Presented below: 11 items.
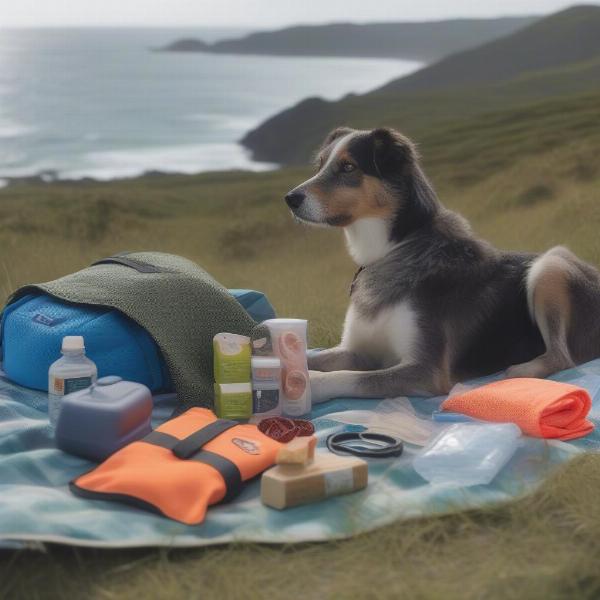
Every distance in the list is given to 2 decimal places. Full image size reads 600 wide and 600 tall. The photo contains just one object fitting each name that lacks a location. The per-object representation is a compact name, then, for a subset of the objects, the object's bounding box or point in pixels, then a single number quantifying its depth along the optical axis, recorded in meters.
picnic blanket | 2.85
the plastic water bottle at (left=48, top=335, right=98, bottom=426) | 3.81
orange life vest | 3.04
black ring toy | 3.53
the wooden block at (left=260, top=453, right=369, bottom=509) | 3.08
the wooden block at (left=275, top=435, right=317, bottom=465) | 3.10
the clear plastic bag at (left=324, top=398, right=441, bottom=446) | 3.82
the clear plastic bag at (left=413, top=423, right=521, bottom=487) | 3.30
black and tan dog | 4.39
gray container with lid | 3.45
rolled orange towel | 3.73
